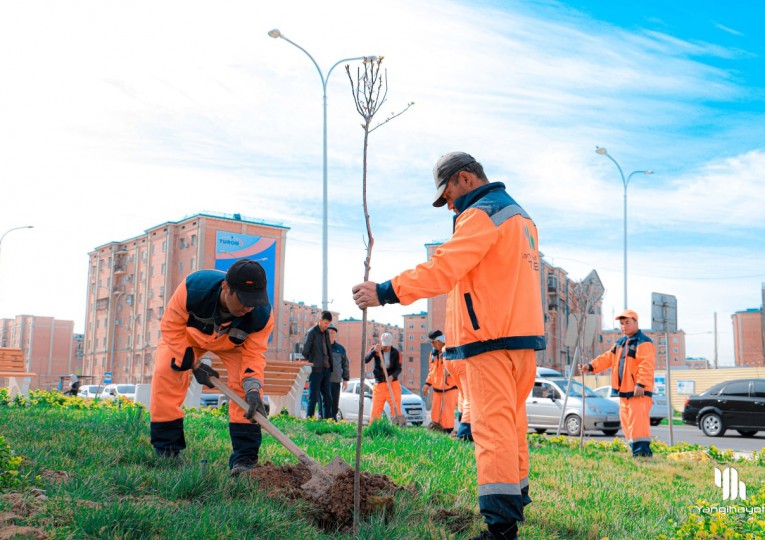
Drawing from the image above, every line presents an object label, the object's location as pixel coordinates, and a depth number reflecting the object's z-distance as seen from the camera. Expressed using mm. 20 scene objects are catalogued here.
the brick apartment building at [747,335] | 100188
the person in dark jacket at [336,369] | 13367
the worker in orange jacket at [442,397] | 12219
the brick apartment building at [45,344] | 108000
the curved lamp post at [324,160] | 20188
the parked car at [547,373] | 25766
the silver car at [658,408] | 24766
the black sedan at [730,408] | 19062
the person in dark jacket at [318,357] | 12727
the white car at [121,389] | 45094
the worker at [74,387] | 25428
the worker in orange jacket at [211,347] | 4816
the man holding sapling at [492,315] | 3441
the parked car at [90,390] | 52156
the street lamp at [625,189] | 30898
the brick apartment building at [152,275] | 76125
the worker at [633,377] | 9004
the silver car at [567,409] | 19109
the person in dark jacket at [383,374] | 12523
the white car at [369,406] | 20188
